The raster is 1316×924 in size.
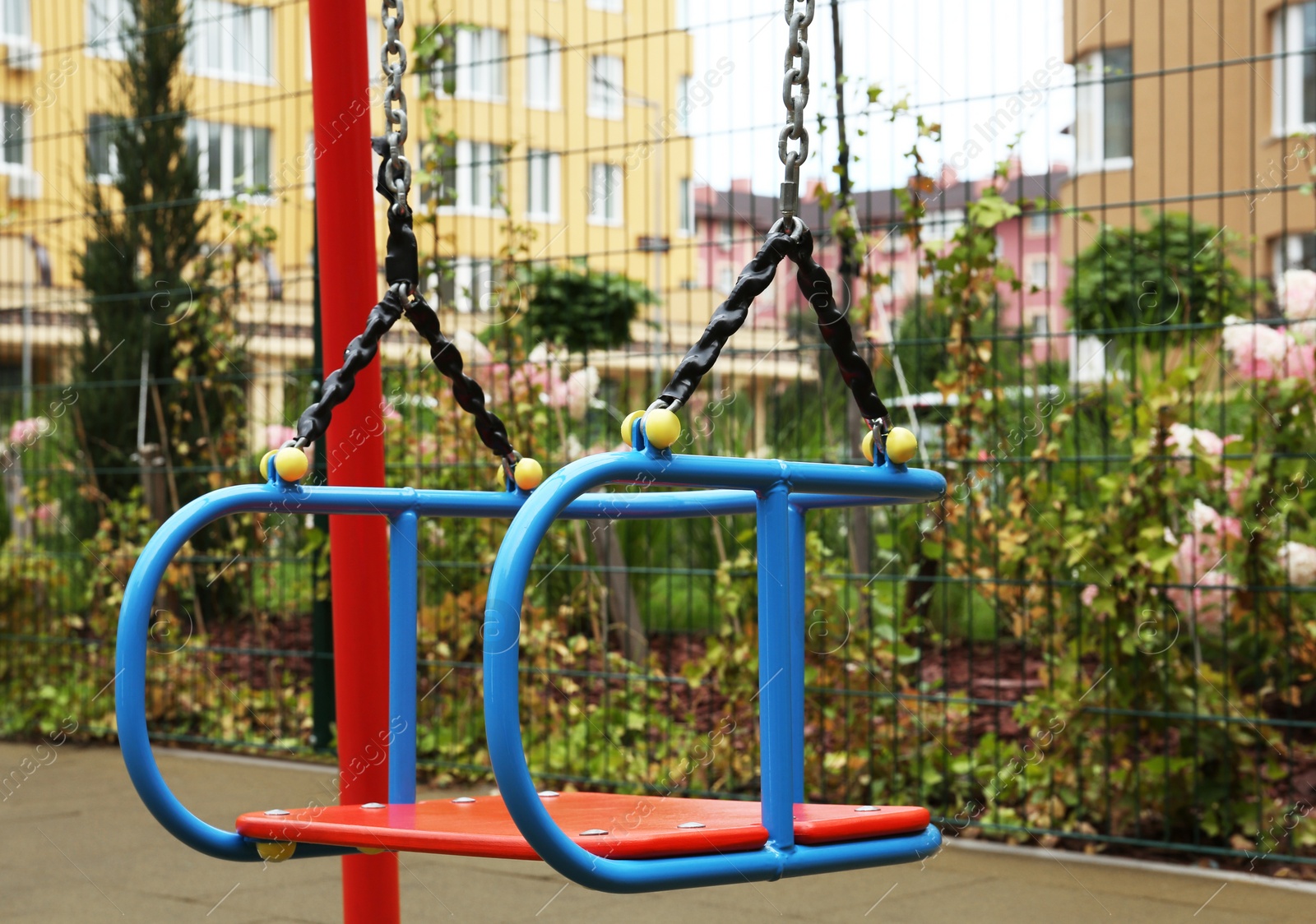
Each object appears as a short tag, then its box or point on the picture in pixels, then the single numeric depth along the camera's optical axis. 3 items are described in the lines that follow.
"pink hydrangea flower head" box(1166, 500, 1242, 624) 3.58
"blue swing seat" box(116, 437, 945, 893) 1.45
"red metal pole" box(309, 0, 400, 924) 2.34
